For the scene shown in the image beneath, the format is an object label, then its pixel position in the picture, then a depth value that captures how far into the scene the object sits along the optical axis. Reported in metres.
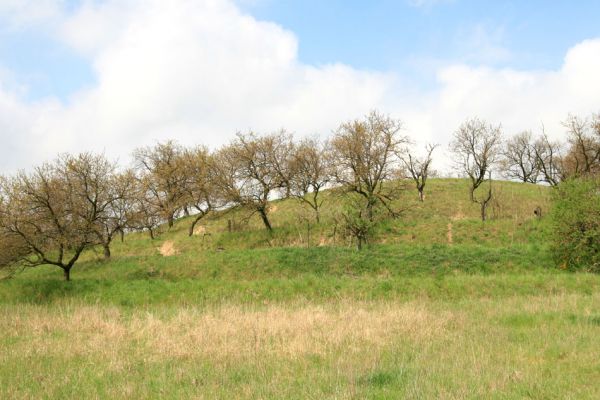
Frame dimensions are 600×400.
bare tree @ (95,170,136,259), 31.75
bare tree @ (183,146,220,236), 44.10
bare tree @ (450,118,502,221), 44.84
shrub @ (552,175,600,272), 22.81
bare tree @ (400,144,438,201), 45.09
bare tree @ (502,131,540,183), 70.75
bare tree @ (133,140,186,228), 48.38
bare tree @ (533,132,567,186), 56.95
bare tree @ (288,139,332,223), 42.16
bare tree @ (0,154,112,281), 27.02
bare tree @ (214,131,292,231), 39.31
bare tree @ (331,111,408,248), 36.31
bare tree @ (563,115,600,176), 42.66
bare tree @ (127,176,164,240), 33.50
